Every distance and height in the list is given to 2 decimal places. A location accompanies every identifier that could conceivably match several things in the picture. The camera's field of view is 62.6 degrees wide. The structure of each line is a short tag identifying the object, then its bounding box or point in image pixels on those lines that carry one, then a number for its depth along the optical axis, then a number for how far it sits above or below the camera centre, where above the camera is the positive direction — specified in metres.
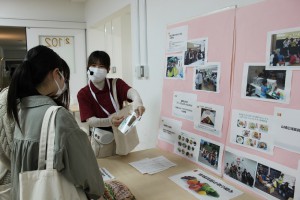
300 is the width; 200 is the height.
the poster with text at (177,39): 1.54 +0.21
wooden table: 1.14 -0.57
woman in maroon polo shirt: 1.64 -0.21
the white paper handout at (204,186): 1.13 -0.56
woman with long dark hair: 0.81 -0.19
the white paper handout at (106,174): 1.33 -0.58
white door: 3.42 +0.36
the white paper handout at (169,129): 1.64 -0.40
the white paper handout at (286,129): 0.97 -0.23
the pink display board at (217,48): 1.25 +0.12
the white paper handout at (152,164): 1.41 -0.56
